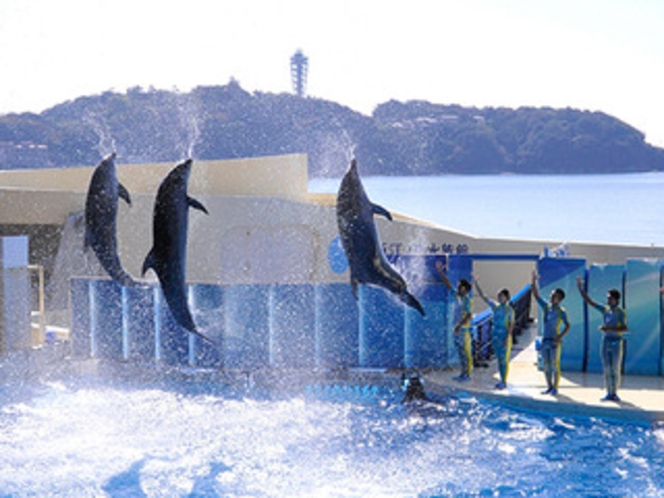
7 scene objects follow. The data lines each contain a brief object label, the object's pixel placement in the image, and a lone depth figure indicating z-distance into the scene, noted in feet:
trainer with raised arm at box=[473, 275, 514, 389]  56.86
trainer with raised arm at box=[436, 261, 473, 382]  59.01
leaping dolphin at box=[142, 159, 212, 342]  46.11
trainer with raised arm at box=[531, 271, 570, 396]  54.95
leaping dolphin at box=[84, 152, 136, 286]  49.31
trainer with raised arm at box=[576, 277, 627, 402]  53.34
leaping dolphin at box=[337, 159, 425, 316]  46.97
